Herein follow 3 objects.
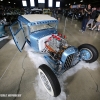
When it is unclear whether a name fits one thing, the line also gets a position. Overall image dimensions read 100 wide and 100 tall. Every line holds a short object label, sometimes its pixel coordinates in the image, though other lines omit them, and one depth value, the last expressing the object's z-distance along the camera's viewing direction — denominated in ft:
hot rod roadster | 5.48
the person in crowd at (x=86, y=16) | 18.19
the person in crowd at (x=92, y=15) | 17.82
